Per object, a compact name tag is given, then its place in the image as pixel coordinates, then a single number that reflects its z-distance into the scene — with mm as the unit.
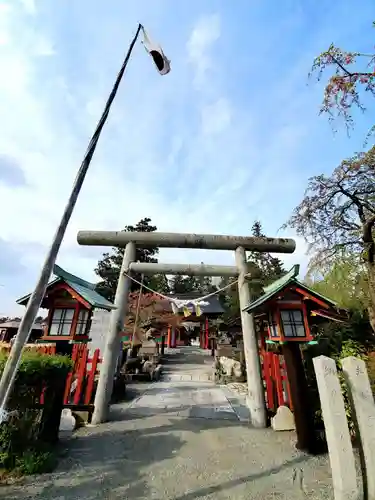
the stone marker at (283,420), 5047
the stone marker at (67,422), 4848
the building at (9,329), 23000
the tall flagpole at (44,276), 2129
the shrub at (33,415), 3354
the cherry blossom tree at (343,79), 5215
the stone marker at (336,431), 2578
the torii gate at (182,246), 5883
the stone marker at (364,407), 2666
